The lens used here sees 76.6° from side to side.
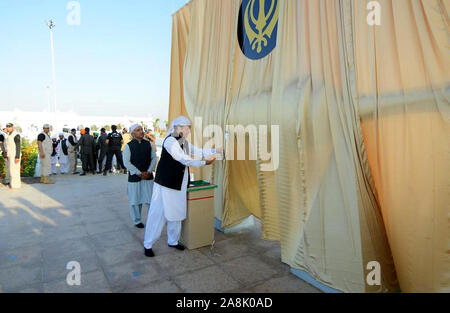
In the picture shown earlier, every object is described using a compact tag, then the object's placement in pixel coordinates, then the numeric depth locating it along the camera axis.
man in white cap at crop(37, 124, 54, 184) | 8.32
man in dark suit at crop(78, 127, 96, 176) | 10.28
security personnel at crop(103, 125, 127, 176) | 10.33
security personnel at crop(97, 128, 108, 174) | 10.39
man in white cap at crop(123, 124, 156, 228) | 4.74
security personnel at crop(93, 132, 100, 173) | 10.54
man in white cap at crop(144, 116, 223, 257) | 3.62
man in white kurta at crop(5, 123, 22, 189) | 7.58
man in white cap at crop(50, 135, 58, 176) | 10.68
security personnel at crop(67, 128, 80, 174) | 10.55
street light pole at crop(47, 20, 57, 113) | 16.59
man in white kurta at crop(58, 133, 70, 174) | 10.90
